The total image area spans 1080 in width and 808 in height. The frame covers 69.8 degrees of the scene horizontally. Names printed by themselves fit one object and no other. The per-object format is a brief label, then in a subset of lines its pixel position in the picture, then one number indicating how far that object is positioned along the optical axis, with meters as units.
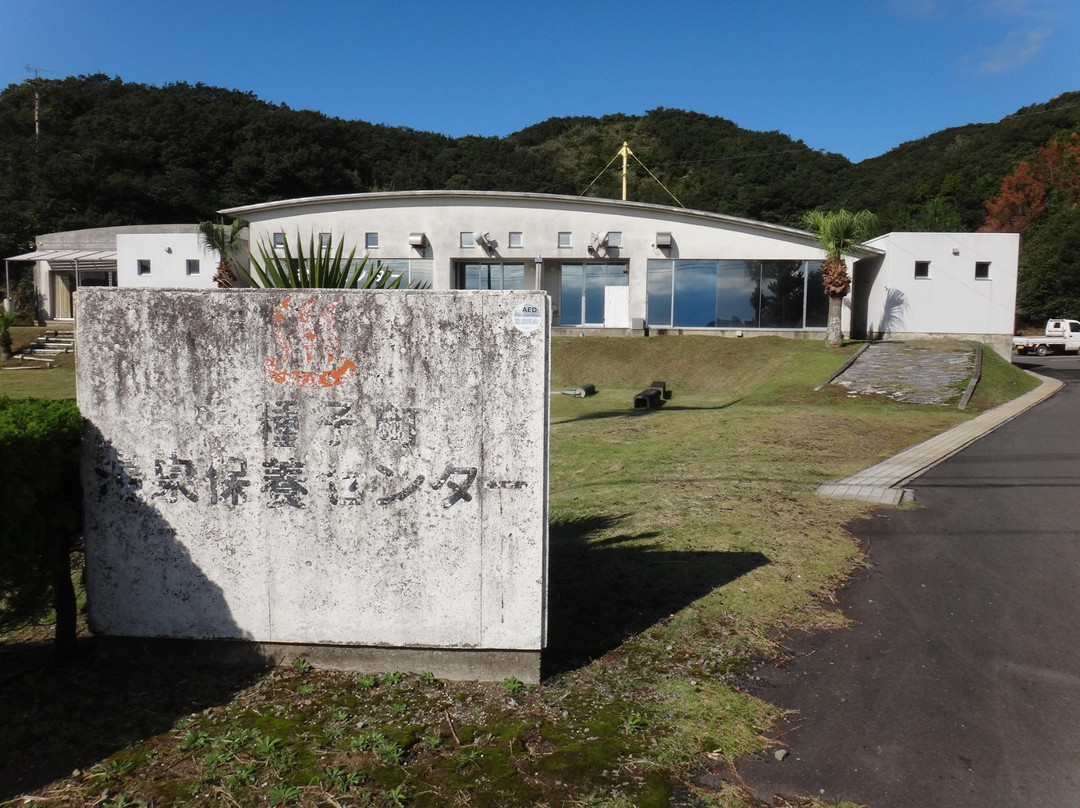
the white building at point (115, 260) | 32.50
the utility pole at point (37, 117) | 62.28
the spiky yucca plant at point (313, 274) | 7.07
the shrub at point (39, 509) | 3.46
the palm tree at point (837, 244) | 25.16
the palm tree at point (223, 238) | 29.62
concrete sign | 3.77
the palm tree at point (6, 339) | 29.05
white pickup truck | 36.47
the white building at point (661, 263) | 27.95
